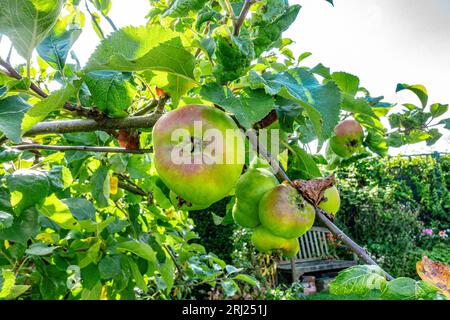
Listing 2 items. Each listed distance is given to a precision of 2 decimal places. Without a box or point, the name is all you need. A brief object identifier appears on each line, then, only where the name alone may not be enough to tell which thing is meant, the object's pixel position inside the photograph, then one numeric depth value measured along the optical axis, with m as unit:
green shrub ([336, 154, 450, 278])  6.20
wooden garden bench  5.80
